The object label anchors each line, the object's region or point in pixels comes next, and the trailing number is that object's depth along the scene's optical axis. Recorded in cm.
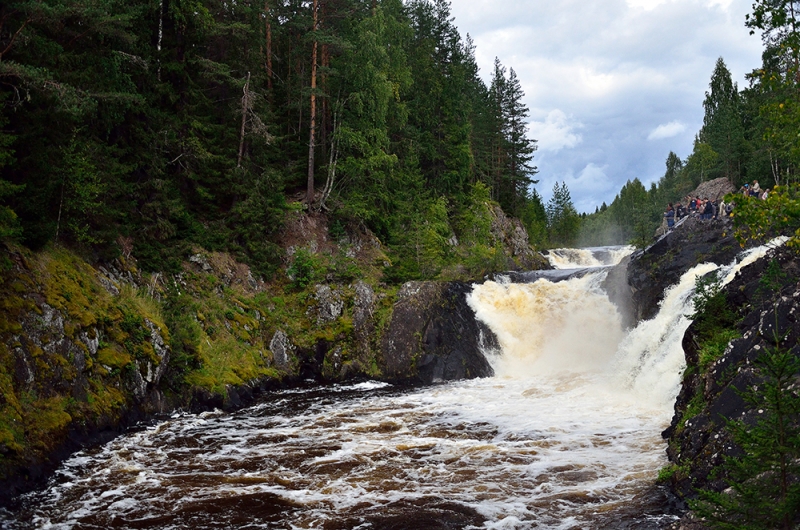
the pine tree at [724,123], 5294
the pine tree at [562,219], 8719
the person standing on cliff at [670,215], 3017
